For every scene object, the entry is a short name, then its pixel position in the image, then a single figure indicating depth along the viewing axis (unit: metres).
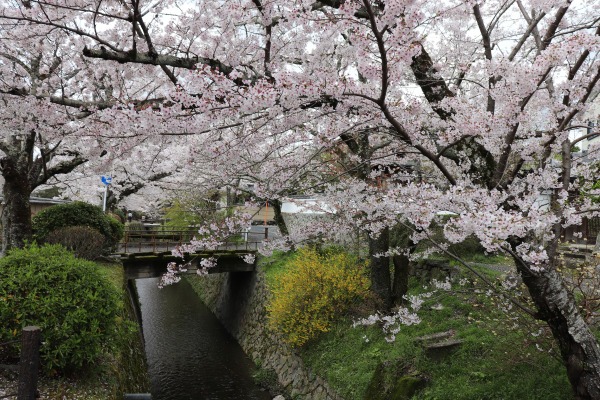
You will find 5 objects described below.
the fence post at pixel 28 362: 3.04
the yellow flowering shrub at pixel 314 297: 9.05
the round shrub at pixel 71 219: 10.85
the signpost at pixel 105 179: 11.01
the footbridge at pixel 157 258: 12.36
